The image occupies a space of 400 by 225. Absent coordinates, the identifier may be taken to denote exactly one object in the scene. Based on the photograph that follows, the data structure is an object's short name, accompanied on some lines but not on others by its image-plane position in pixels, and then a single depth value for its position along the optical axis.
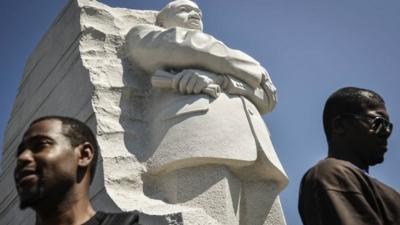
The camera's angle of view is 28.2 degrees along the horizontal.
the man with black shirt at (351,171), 2.83
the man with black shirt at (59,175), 2.84
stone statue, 5.12
